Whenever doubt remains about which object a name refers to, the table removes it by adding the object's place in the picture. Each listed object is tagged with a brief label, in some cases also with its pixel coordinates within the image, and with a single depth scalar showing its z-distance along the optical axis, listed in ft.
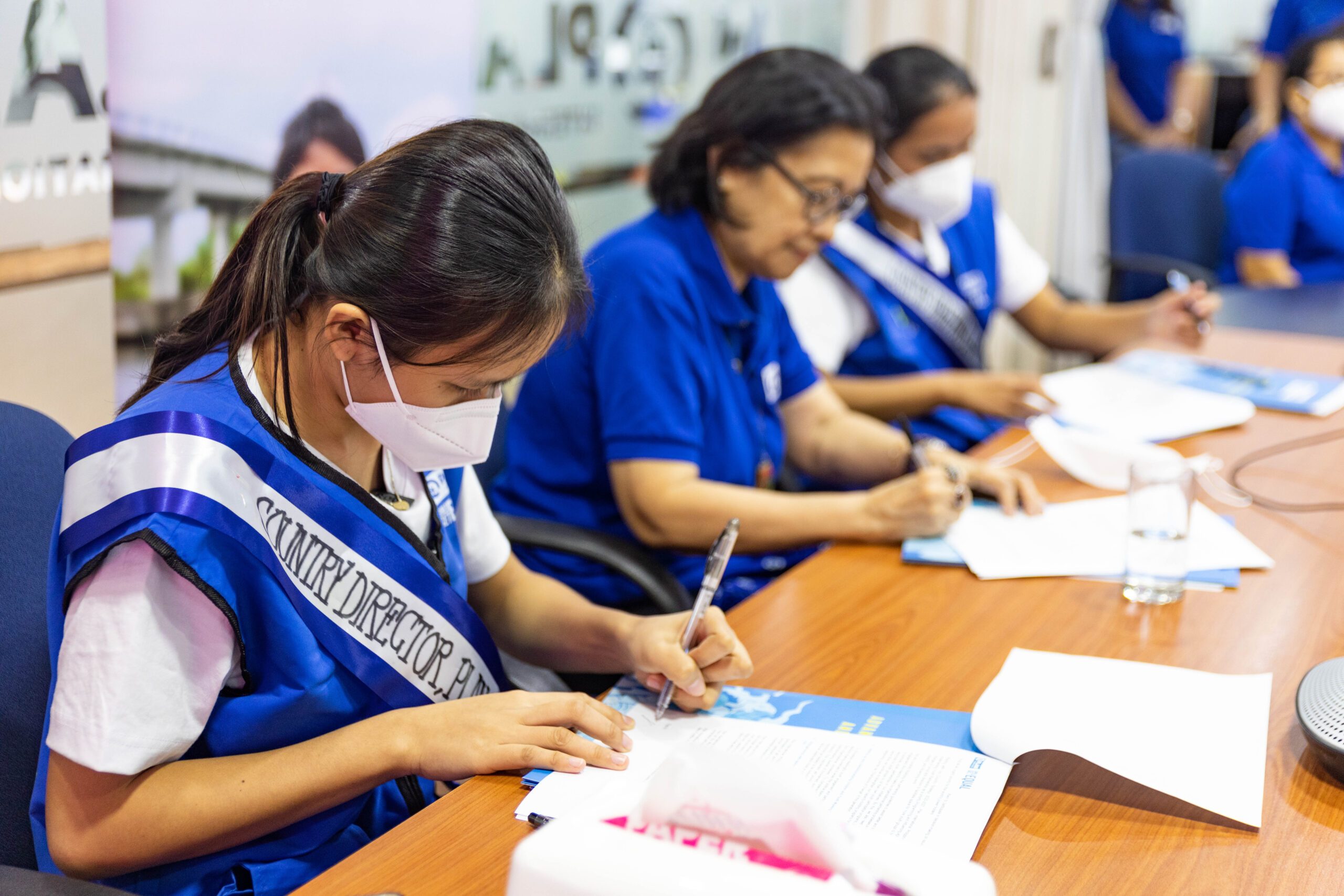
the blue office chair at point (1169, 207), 11.91
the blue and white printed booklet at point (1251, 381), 6.89
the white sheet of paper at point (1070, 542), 4.76
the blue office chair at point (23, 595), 3.39
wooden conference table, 2.86
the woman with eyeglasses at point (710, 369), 5.17
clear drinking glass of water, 4.50
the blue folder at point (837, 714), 3.48
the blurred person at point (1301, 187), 10.64
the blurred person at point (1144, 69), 16.15
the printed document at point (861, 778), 2.97
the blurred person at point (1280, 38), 14.40
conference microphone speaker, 3.14
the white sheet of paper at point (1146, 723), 3.16
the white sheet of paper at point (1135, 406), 6.54
